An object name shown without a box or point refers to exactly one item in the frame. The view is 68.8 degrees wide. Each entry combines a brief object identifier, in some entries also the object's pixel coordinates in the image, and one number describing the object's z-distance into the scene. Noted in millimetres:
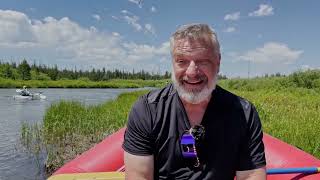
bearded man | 1212
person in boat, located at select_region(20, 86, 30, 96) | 15566
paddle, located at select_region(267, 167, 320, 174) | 1647
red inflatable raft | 1712
